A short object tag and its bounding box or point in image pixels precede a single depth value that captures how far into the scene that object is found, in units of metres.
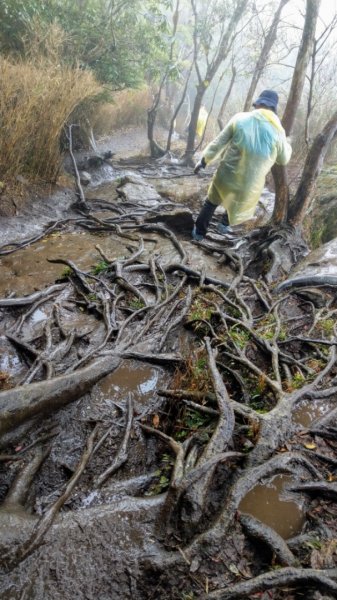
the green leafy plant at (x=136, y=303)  4.17
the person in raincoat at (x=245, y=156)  5.04
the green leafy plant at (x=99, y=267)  4.82
